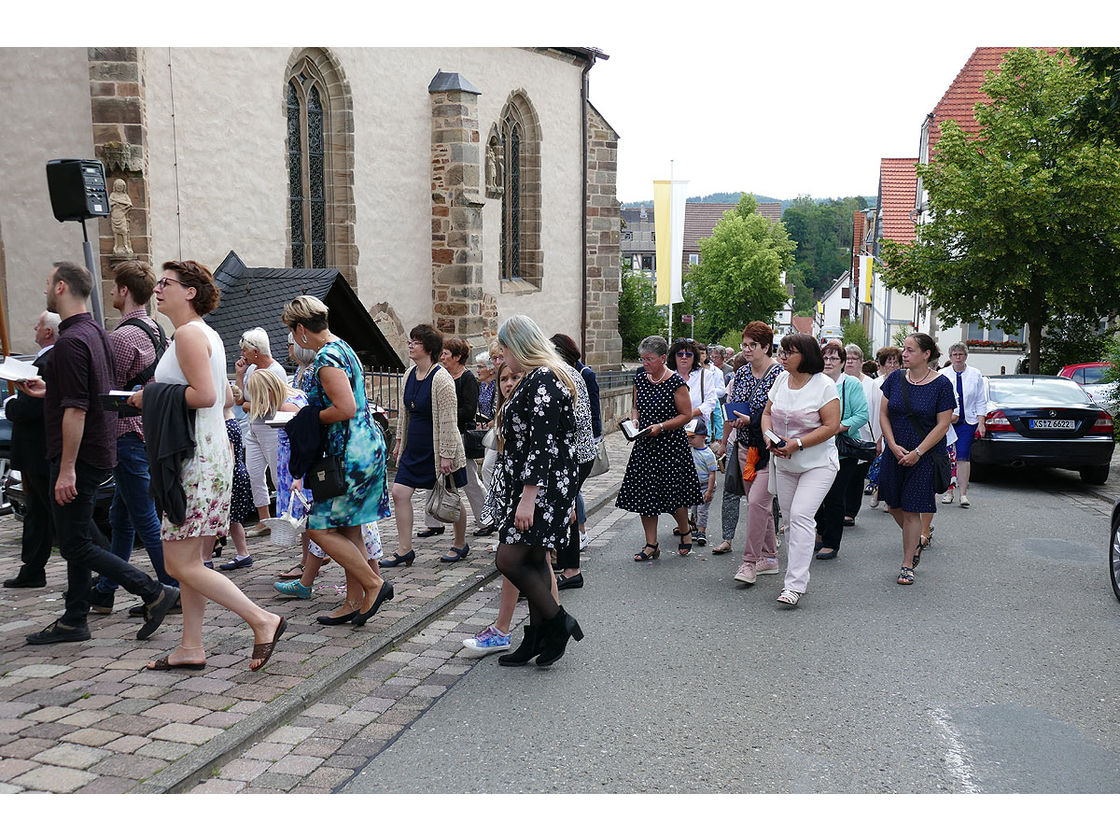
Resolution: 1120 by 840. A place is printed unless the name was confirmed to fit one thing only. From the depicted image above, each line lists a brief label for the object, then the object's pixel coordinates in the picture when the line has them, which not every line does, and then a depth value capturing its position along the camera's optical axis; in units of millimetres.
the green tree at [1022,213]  19969
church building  12883
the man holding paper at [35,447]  6051
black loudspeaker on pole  7672
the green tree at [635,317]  47188
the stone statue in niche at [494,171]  21384
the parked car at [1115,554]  7053
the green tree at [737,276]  70625
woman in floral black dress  5254
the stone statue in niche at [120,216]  12758
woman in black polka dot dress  8227
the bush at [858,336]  51094
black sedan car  13062
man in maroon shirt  5285
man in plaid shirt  5801
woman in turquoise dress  5520
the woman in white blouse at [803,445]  6902
